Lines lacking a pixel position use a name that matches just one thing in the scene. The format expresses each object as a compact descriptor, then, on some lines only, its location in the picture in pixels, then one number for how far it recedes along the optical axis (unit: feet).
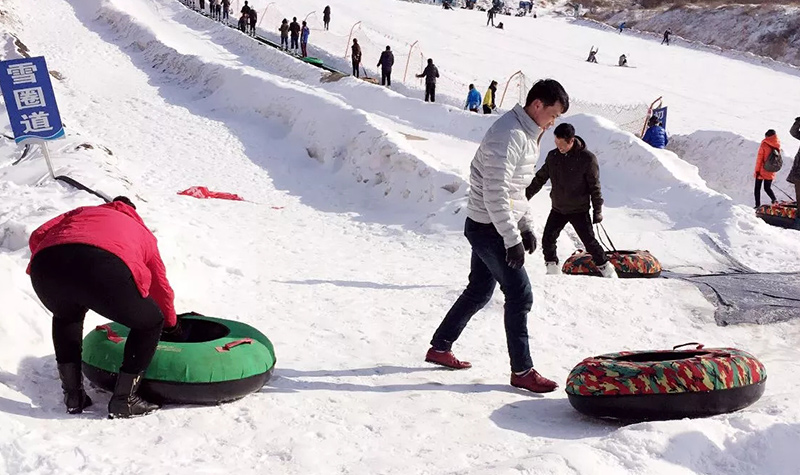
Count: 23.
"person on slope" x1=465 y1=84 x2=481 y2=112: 66.28
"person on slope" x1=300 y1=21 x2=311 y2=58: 90.48
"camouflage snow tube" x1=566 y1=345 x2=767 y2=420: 12.51
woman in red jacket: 10.84
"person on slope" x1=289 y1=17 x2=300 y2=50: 91.58
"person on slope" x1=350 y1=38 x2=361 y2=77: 78.64
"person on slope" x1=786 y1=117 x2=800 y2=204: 33.35
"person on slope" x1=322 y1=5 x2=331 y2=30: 119.65
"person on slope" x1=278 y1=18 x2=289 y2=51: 92.96
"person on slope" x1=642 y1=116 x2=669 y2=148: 48.78
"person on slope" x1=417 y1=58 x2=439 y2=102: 68.36
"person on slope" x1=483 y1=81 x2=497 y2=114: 66.84
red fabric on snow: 34.99
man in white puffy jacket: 13.84
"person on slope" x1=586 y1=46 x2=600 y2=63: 119.88
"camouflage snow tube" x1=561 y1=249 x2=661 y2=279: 25.21
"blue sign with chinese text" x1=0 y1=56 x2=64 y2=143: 25.73
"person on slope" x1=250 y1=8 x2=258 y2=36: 99.76
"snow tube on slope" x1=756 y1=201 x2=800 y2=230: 36.88
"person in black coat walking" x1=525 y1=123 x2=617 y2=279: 23.09
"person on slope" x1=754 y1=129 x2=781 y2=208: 42.57
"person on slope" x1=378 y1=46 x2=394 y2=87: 72.67
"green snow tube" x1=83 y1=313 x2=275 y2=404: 12.47
